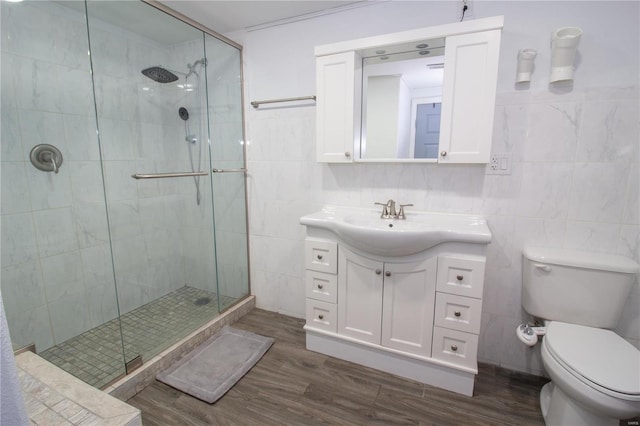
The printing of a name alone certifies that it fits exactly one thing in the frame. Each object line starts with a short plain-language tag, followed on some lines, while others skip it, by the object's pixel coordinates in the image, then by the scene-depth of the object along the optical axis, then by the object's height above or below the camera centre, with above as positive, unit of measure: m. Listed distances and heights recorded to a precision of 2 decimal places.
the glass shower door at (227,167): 2.25 +0.04
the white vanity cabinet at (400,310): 1.53 -0.77
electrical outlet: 1.65 +0.05
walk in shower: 1.69 -0.07
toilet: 1.13 -0.74
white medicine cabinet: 1.52 +0.45
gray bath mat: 1.64 -1.17
